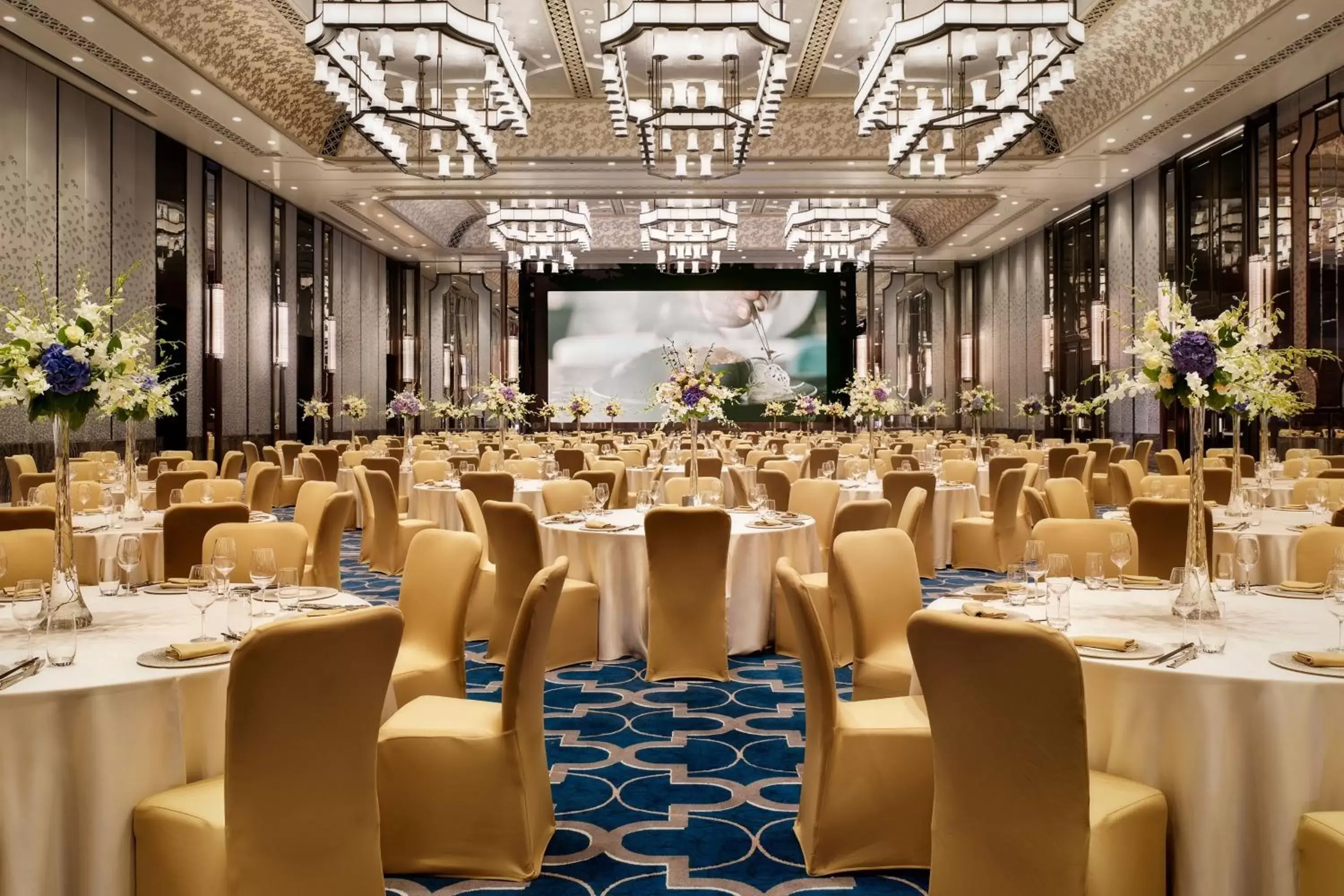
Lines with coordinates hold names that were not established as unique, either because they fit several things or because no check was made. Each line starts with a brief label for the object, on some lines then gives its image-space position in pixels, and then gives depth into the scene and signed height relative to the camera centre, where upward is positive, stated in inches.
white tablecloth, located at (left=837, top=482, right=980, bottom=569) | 335.3 -22.8
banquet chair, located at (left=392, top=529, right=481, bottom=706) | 146.3 -23.6
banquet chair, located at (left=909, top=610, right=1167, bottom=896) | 82.4 -27.8
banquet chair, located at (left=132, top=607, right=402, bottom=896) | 83.0 -27.9
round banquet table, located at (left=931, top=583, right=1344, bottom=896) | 90.7 -27.6
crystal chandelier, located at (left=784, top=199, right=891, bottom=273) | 605.0 +130.1
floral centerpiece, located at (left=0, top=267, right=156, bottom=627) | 115.8 +7.8
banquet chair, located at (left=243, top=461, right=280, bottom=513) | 301.1 -11.4
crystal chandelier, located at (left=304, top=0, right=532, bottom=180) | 296.2 +119.4
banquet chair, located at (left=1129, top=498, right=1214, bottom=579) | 200.1 -18.0
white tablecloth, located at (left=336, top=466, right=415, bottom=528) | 400.8 -15.8
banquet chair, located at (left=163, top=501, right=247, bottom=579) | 192.1 -15.1
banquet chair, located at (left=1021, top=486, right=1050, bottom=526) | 275.9 -18.4
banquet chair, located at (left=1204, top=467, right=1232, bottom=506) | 285.4 -12.8
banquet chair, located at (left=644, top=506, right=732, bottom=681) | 195.2 -28.8
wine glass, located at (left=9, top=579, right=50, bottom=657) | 98.7 -15.1
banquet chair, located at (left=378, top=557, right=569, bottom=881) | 116.7 -37.4
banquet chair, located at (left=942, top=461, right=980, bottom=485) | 376.2 -11.5
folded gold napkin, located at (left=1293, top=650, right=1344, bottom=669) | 94.9 -20.0
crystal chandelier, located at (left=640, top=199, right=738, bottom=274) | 608.7 +131.6
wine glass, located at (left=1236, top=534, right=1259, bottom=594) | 124.6 -13.6
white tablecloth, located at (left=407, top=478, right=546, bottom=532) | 319.3 -18.5
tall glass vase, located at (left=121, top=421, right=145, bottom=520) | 221.1 -11.6
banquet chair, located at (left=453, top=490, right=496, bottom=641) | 229.1 -32.8
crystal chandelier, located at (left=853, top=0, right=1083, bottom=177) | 289.6 +116.5
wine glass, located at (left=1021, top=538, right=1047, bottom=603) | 120.3 -14.1
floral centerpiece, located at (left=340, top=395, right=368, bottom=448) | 643.5 +21.7
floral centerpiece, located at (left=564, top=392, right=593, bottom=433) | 492.1 +16.0
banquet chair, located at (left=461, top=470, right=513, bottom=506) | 270.7 -11.0
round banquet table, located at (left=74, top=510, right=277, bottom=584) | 199.3 -18.3
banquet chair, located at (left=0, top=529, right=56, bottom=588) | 156.3 -16.0
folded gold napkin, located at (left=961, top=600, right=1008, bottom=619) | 118.2 -19.3
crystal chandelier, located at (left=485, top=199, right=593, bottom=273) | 615.2 +130.6
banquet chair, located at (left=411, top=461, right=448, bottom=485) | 370.3 -9.9
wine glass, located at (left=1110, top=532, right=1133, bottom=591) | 126.9 -13.4
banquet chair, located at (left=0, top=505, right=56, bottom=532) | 187.8 -12.6
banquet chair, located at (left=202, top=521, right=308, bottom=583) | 162.9 -14.7
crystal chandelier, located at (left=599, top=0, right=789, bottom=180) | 289.9 +126.7
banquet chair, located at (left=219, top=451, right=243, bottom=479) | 369.1 -7.3
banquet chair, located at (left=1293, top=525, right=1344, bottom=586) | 156.3 -17.1
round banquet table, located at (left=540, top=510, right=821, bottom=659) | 215.2 -27.2
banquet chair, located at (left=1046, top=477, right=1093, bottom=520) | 242.6 -13.8
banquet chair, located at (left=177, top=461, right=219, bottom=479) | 311.5 -6.9
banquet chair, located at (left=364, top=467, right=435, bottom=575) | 321.1 -26.1
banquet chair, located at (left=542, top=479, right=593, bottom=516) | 267.4 -13.4
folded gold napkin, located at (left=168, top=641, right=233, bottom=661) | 100.3 -19.5
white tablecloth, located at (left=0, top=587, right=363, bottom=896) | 88.7 -27.2
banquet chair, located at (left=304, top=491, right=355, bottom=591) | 215.5 -19.7
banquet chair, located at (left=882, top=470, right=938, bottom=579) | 289.7 -12.5
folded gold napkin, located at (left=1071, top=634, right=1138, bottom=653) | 102.7 -20.0
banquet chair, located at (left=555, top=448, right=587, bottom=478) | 391.2 -6.5
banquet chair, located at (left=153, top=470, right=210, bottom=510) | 272.1 -10.0
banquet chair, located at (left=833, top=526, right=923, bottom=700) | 147.6 -23.3
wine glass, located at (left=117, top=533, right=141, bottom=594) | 124.9 -12.5
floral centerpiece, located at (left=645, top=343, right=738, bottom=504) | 258.7 +11.2
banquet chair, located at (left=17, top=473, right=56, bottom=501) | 271.1 -9.1
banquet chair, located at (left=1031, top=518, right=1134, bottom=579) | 168.4 -15.6
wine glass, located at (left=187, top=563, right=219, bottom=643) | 114.4 -15.2
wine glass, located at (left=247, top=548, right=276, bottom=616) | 114.7 -13.4
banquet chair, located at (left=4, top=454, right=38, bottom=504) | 330.0 -6.4
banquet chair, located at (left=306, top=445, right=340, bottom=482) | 452.4 -7.0
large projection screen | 1007.6 +99.6
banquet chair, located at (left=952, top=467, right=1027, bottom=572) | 319.6 -29.7
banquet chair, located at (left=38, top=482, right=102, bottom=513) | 228.1 -11.0
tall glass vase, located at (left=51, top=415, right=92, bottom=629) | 112.3 -11.1
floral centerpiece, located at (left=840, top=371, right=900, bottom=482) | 419.2 +16.0
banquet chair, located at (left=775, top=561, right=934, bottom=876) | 117.8 -38.0
